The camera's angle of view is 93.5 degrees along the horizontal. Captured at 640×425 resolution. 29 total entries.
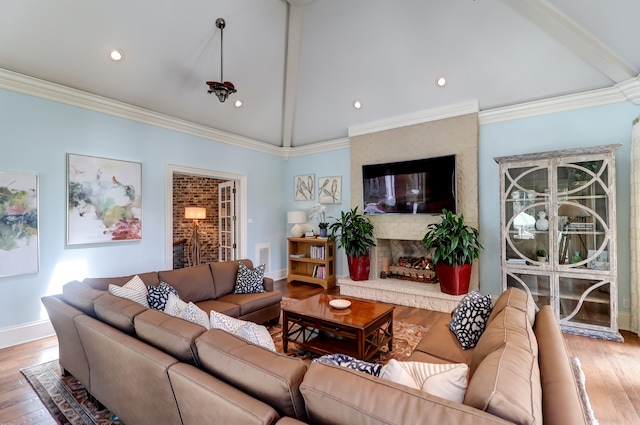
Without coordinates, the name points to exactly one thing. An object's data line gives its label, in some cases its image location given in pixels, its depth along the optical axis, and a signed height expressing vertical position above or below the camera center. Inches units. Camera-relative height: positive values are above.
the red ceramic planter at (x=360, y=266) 199.3 -35.3
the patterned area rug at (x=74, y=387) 82.0 -55.0
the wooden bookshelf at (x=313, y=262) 224.2 -37.2
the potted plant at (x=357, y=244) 198.4 -20.2
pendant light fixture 133.9 +57.0
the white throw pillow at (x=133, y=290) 104.4 -27.1
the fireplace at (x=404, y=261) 197.4 -32.9
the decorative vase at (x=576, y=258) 135.6 -20.4
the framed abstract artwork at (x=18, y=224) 126.0 -4.1
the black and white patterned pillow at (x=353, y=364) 50.3 -25.5
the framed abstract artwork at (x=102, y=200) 146.3 +7.5
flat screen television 177.3 +17.2
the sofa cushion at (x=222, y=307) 123.9 -39.1
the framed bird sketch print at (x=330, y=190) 234.8 +19.0
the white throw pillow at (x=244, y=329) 63.3 -25.6
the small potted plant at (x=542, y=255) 142.3 -20.0
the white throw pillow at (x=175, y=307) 84.9 -26.6
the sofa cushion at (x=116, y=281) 111.1 -25.9
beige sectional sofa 37.3 -25.9
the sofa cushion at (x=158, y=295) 110.3 -30.3
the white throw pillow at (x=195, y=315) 76.3 -26.2
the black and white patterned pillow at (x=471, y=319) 87.1 -31.8
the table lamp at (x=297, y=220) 237.0 -4.9
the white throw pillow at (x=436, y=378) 44.1 -25.4
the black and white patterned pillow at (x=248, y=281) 146.5 -33.0
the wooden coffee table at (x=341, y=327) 100.4 -39.6
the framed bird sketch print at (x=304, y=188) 249.0 +22.0
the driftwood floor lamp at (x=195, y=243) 280.1 -27.9
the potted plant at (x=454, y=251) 160.4 -20.5
